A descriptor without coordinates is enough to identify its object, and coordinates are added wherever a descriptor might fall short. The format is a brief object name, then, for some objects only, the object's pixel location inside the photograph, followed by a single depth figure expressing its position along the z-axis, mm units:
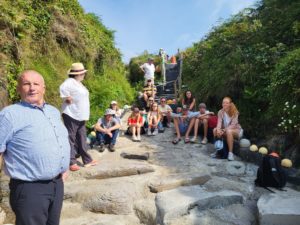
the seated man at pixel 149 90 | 7590
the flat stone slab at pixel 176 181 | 3409
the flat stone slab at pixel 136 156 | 4452
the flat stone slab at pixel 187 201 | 2751
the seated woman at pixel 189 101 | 6094
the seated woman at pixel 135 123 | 5497
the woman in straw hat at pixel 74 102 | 3601
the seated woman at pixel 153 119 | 5826
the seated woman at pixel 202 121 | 5206
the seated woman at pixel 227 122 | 4473
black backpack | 3323
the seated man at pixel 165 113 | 6257
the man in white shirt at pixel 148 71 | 8328
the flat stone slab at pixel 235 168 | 3906
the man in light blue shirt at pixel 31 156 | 1642
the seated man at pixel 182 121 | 5497
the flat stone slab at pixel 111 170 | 3819
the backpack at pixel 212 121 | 5152
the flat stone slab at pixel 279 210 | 2542
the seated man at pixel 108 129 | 4831
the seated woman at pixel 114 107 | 5257
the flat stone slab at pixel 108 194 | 3192
